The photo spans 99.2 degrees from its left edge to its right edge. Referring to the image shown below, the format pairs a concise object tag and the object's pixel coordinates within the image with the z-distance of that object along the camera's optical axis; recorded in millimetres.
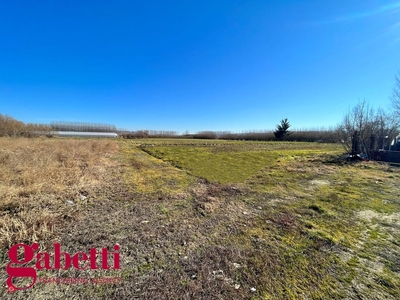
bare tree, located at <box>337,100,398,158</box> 12188
